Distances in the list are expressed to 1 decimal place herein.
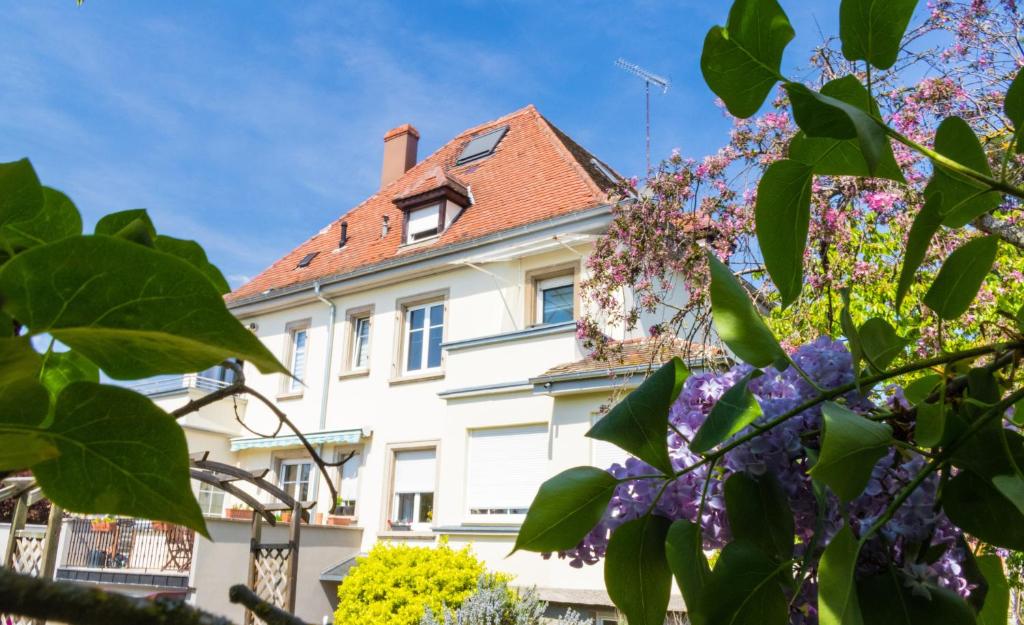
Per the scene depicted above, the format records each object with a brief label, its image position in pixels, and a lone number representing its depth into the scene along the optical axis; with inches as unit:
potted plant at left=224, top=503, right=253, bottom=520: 606.1
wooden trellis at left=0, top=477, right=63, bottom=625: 229.8
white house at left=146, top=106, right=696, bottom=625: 502.6
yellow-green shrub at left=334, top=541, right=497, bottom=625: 408.5
